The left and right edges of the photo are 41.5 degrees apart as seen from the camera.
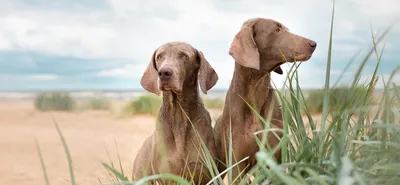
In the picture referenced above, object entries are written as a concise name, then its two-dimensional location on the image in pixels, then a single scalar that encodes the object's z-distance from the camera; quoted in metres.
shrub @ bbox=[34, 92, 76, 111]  18.12
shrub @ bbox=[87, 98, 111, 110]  19.18
